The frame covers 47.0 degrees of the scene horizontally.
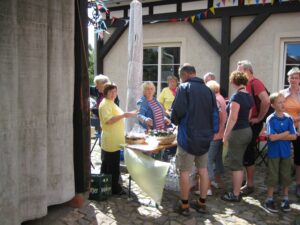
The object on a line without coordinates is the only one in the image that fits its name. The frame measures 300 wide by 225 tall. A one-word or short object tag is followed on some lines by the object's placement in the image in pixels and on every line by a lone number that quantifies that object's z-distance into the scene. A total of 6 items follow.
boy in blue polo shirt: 4.12
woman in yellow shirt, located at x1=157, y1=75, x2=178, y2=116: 6.58
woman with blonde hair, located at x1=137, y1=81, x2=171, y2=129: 4.91
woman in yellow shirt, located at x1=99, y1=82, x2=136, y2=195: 4.33
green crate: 4.26
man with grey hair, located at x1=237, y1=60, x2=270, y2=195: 4.61
